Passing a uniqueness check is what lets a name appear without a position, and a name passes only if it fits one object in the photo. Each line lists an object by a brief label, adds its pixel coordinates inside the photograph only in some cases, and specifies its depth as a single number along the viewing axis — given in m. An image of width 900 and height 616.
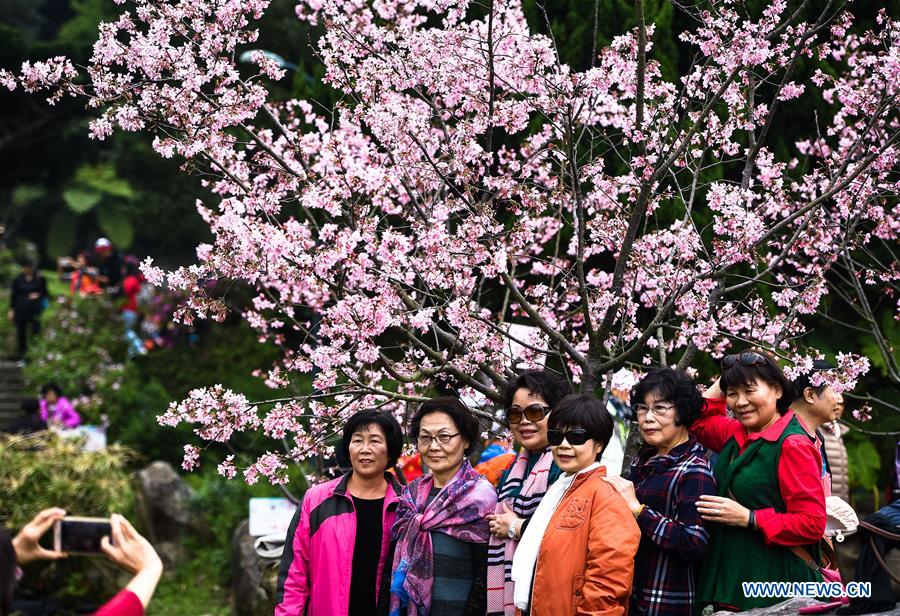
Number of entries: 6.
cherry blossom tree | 4.71
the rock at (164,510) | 11.07
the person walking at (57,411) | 11.55
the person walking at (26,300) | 16.12
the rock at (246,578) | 8.67
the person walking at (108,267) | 18.70
